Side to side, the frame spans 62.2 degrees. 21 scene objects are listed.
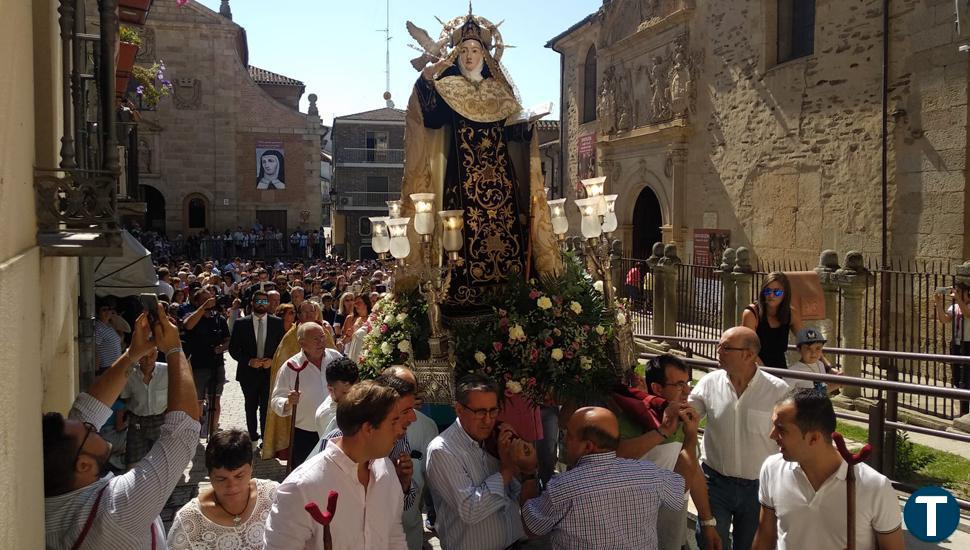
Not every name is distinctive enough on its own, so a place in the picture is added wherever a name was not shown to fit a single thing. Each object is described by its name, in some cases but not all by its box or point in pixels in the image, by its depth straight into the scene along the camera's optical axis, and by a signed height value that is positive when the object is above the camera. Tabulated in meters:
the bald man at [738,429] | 4.76 -1.13
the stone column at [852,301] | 11.28 -0.86
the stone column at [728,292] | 13.06 -0.84
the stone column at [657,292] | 15.53 -1.00
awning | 9.07 -0.38
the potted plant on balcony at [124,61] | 10.08 +2.28
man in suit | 9.02 -1.29
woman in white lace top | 3.75 -1.28
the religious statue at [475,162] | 6.29 +0.63
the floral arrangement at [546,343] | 5.55 -0.73
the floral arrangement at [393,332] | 5.79 -0.68
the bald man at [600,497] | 3.66 -1.18
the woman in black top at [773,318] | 6.51 -0.63
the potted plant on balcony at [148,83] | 14.02 +2.85
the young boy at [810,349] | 6.18 -0.84
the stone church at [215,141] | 38.78 +4.98
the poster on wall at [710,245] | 19.84 -0.11
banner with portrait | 40.38 +3.80
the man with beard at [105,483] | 3.11 -0.96
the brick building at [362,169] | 51.81 +4.67
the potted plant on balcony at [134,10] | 9.06 +2.75
